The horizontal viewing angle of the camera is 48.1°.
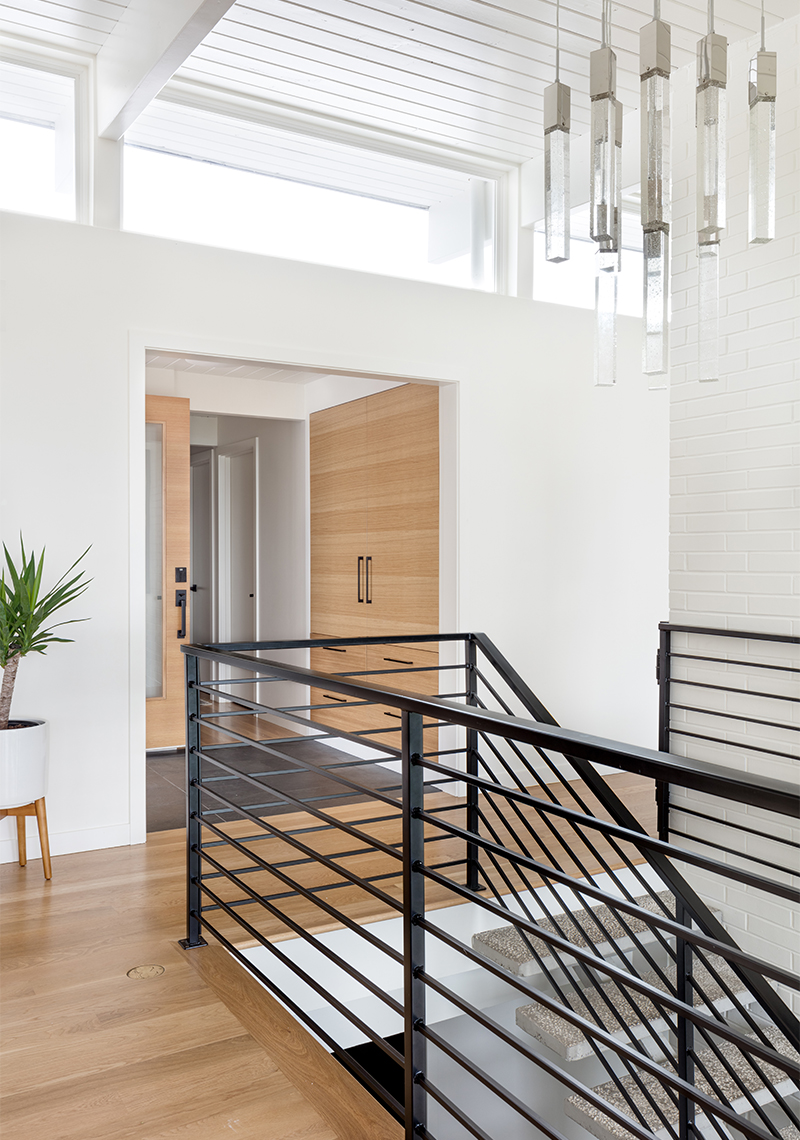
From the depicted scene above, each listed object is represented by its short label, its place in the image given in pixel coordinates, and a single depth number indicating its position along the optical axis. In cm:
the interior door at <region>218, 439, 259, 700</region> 704
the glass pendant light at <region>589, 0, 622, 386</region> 186
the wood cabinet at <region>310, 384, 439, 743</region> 475
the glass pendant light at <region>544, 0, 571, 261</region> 191
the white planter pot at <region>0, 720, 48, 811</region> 310
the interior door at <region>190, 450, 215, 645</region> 776
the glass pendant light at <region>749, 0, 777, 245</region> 178
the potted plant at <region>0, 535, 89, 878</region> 311
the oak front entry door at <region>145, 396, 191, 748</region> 537
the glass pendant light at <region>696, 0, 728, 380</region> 178
